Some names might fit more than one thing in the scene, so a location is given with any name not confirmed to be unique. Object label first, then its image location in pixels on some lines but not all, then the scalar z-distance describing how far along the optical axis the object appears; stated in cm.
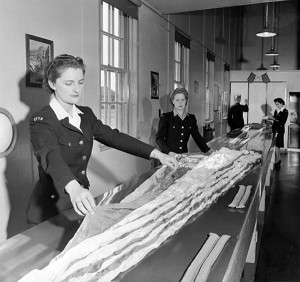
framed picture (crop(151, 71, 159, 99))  629
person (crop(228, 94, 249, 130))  1209
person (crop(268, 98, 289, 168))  920
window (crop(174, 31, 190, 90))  824
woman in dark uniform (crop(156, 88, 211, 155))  409
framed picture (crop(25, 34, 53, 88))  318
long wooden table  115
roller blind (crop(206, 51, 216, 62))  1086
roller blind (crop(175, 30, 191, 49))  767
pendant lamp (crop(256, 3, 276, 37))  952
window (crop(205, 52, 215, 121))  1112
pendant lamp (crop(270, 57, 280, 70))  1288
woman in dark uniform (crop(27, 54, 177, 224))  175
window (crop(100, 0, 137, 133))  497
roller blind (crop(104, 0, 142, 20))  484
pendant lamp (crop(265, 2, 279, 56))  1403
